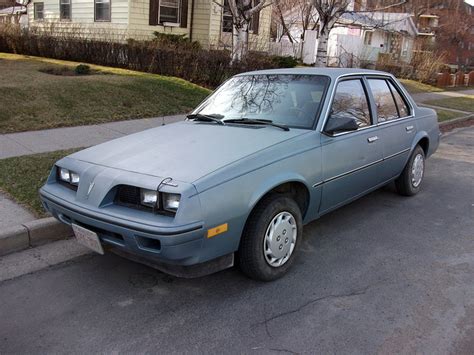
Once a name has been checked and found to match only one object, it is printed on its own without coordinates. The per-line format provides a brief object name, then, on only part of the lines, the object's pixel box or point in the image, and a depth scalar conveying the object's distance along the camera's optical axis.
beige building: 17.95
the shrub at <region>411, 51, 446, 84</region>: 23.42
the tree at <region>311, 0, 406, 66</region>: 11.79
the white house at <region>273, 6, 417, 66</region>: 26.55
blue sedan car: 3.04
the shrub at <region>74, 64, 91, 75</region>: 12.55
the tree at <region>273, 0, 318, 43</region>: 26.07
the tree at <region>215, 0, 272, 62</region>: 13.64
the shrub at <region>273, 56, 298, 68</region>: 15.41
